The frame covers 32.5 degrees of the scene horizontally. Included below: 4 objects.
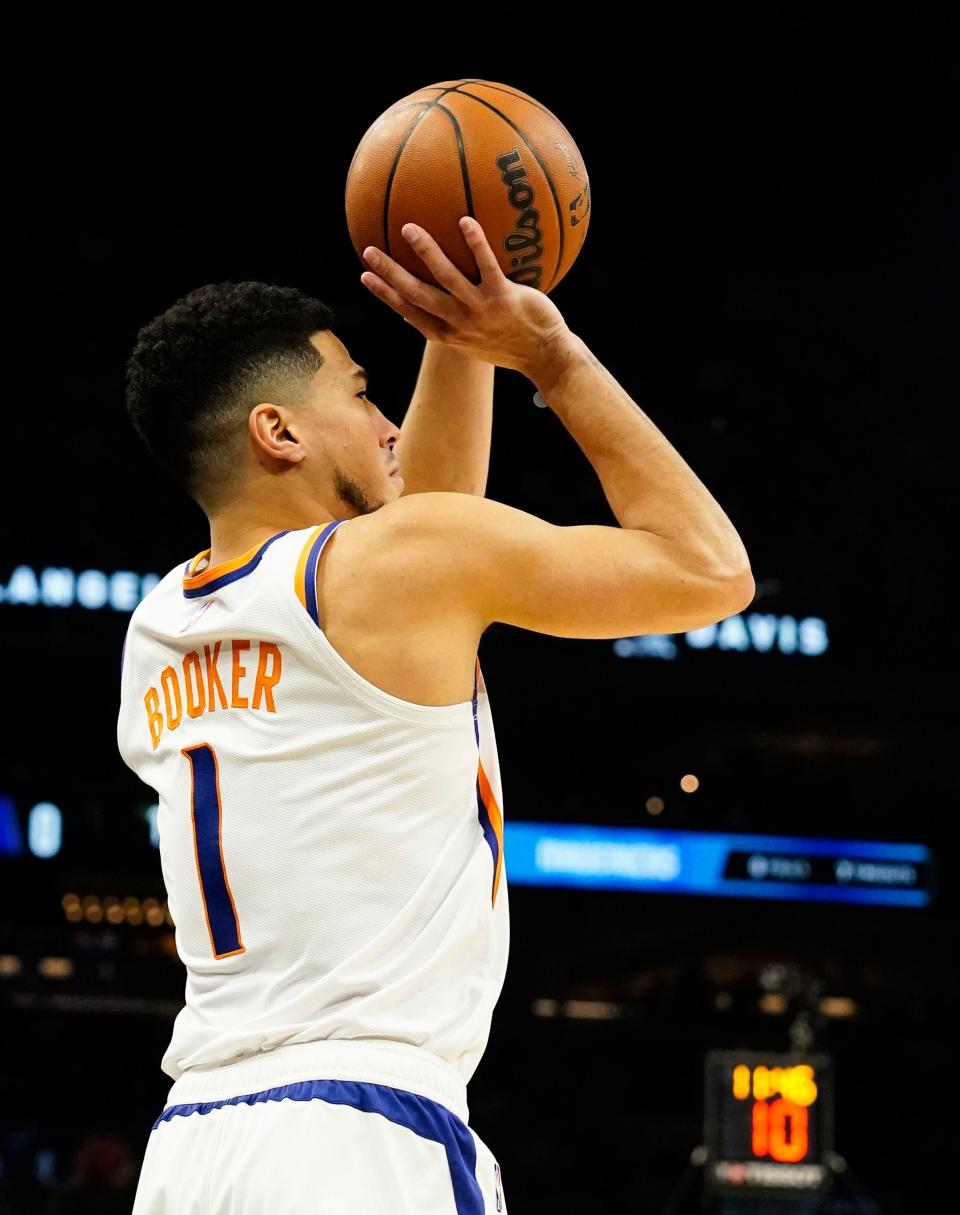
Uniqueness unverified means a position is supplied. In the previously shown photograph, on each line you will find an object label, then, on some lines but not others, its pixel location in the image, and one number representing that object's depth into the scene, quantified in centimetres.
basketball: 238
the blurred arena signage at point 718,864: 1387
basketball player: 192
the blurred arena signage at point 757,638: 1323
